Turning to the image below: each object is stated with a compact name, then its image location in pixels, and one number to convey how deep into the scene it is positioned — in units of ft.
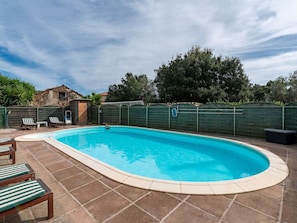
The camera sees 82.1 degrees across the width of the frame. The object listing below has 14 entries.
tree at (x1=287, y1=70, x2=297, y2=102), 73.84
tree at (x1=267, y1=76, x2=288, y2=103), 76.79
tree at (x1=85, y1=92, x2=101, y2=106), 67.22
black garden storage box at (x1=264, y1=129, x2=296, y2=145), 22.02
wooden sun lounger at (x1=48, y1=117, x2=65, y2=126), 45.19
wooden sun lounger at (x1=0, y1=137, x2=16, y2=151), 16.33
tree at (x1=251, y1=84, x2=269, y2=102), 92.82
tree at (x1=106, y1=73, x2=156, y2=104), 100.35
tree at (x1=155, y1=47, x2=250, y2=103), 66.54
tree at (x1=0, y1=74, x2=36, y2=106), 49.93
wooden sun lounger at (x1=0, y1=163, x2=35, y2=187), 8.56
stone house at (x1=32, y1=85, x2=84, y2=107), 77.59
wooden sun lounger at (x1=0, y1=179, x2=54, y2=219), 6.29
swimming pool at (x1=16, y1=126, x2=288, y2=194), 10.82
